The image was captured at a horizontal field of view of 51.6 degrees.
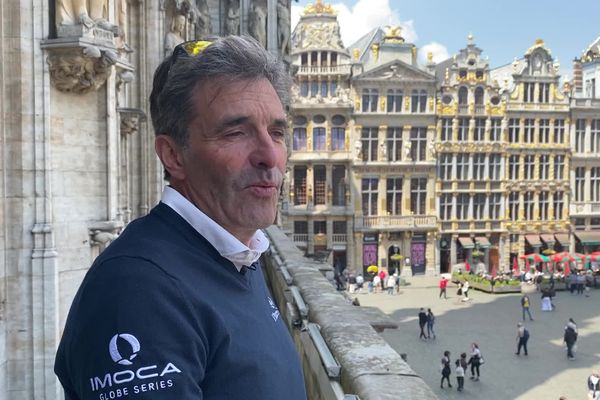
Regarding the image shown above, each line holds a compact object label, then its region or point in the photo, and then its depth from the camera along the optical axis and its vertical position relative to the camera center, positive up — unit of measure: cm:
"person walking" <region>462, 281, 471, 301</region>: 2956 -560
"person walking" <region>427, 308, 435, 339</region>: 2177 -524
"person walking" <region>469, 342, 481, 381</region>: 1747 -527
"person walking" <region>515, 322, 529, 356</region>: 1948 -510
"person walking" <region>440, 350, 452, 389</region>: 1691 -534
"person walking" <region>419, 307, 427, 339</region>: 2173 -513
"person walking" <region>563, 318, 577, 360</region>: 1939 -512
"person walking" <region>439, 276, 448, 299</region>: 3069 -558
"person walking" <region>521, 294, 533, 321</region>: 2475 -524
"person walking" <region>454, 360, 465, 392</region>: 1666 -542
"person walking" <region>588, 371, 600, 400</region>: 1536 -524
